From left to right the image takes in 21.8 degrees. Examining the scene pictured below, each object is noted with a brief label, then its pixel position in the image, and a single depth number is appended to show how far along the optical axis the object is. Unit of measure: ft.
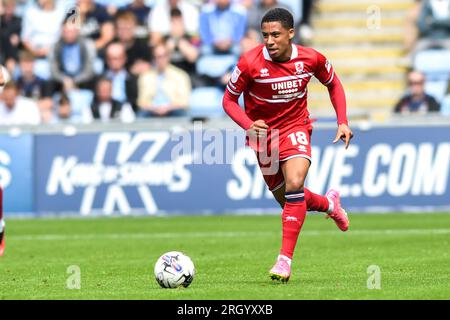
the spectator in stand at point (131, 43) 69.56
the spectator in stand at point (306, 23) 71.72
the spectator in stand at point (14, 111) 64.34
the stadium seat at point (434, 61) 67.87
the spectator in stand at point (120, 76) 67.05
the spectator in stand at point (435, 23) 68.03
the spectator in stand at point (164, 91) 64.75
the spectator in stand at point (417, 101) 61.16
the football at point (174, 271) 29.25
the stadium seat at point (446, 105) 62.30
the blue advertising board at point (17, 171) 59.62
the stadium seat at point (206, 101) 66.39
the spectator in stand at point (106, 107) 65.62
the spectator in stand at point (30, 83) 69.62
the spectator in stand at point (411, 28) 69.46
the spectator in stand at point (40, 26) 74.54
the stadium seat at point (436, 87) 65.10
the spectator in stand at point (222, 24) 69.62
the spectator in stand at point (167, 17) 71.82
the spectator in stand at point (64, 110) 66.33
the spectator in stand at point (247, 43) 66.85
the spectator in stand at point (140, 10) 73.36
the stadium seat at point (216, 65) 68.39
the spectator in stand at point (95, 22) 72.43
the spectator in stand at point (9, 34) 73.92
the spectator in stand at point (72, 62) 69.77
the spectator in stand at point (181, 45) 69.36
